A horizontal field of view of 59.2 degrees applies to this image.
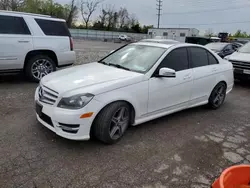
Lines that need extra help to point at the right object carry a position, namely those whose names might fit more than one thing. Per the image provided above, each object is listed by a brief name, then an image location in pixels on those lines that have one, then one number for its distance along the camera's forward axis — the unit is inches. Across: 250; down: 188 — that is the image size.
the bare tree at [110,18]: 2434.8
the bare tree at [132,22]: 2581.2
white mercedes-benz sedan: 116.6
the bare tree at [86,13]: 2463.1
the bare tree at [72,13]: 2322.8
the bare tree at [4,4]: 1489.9
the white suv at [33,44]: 225.6
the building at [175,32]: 1419.9
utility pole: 2221.5
